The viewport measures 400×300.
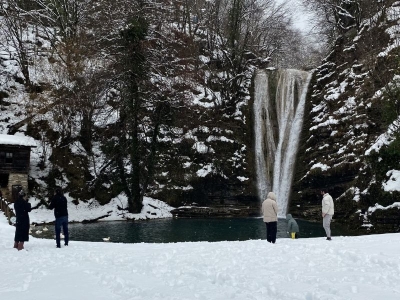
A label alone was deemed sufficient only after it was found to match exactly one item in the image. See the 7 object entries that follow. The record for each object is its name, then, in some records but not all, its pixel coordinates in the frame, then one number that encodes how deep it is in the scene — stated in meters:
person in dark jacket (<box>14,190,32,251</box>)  10.77
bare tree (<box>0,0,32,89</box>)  33.38
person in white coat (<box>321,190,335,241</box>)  13.02
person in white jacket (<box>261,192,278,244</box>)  12.62
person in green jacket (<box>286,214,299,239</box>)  14.95
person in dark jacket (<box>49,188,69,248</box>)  11.70
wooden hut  26.17
